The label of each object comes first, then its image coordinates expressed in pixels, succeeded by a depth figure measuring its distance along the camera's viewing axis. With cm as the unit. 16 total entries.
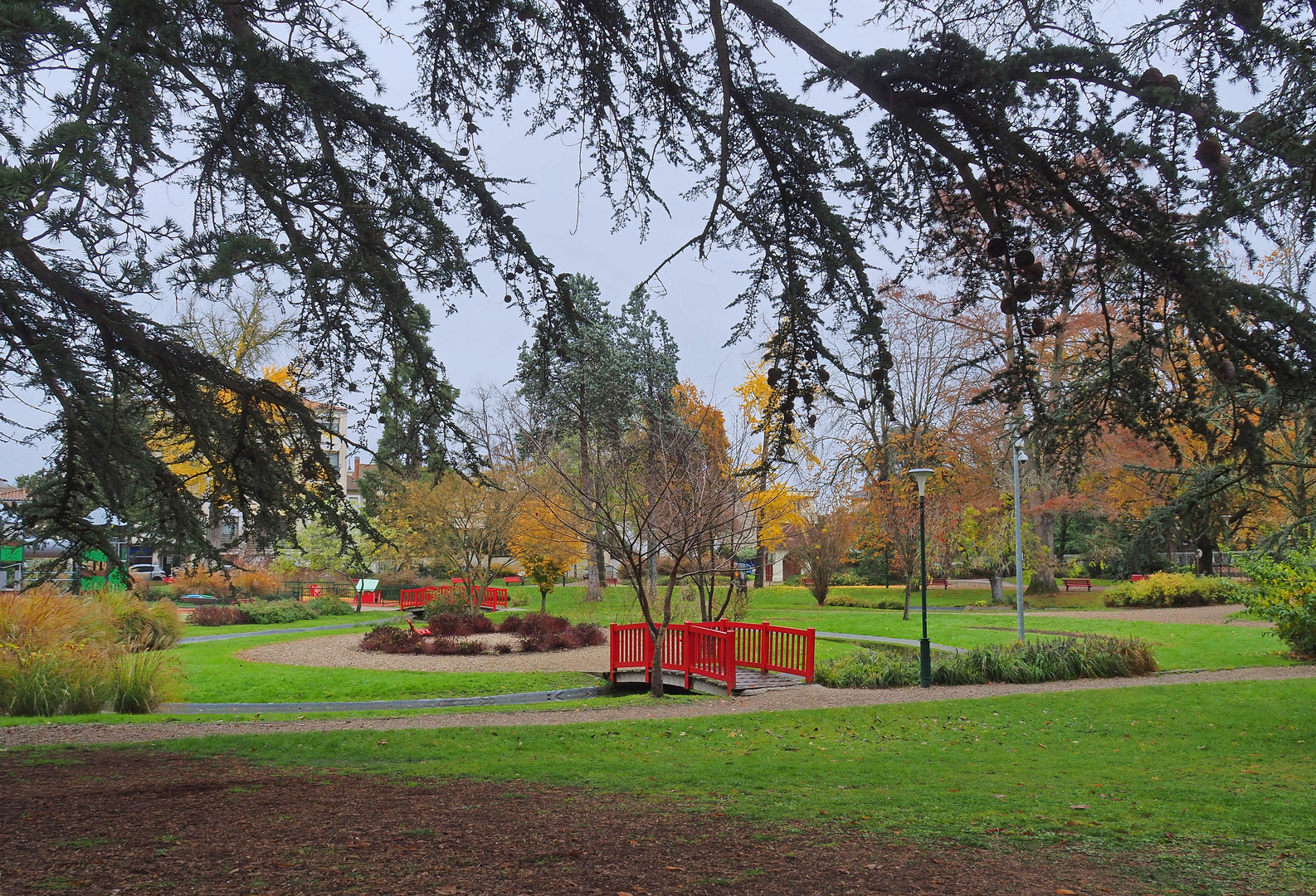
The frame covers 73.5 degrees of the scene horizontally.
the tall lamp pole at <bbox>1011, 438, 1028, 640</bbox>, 1778
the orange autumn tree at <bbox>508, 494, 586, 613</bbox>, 2545
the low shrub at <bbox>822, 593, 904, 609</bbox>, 3269
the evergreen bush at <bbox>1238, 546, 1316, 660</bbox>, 1506
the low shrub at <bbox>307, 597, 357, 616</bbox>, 3211
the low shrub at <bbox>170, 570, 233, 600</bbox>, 3372
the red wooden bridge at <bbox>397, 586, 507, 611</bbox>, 2770
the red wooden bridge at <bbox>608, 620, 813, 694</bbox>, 1474
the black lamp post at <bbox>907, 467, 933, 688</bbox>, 1424
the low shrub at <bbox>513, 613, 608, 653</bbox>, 2116
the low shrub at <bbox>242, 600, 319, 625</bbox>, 2916
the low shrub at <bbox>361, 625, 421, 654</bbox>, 2053
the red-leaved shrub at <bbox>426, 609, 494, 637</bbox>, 2206
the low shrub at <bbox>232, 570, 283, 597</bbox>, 3306
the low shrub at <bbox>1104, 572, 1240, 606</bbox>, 2866
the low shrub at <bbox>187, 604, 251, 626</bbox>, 2834
